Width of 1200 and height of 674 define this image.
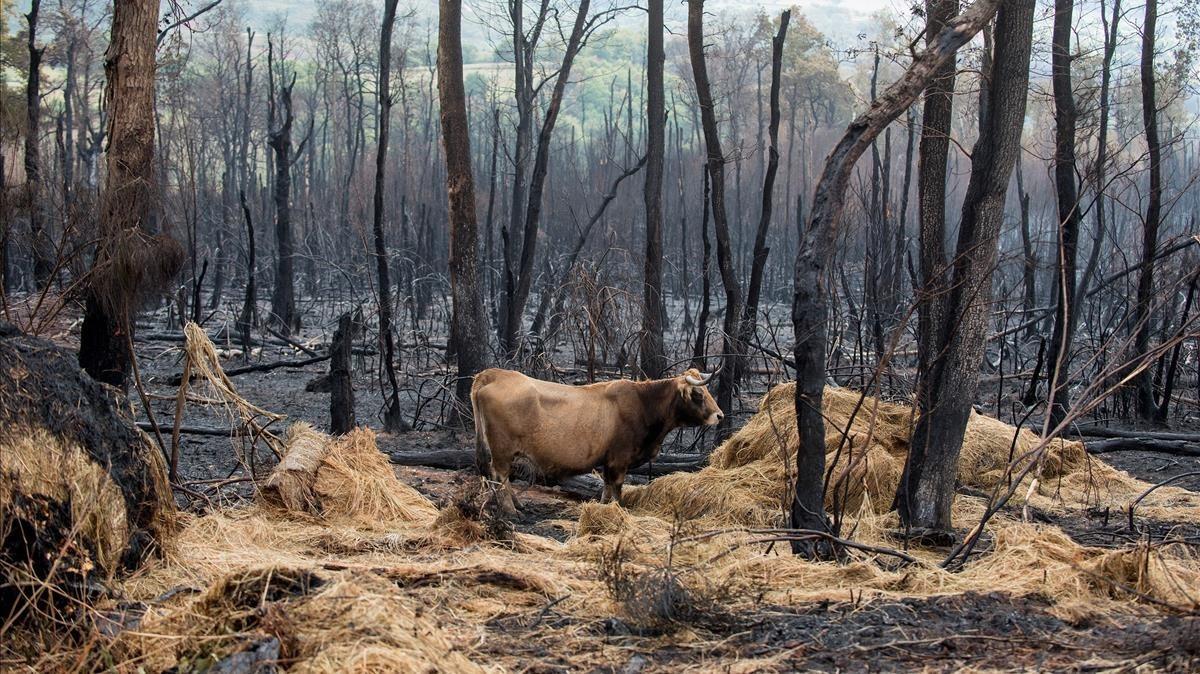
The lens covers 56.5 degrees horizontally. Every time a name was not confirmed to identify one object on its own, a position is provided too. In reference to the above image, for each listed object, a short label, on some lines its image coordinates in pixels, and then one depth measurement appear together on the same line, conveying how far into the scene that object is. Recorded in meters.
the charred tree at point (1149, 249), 14.88
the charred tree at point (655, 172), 15.65
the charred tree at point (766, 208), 15.04
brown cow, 10.38
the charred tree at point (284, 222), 23.00
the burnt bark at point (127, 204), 10.21
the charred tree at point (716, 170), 15.34
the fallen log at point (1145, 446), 12.67
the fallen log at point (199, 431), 11.24
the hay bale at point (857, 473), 9.55
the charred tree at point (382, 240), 14.16
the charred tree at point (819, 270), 6.80
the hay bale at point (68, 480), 5.25
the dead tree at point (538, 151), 16.89
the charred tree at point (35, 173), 14.32
